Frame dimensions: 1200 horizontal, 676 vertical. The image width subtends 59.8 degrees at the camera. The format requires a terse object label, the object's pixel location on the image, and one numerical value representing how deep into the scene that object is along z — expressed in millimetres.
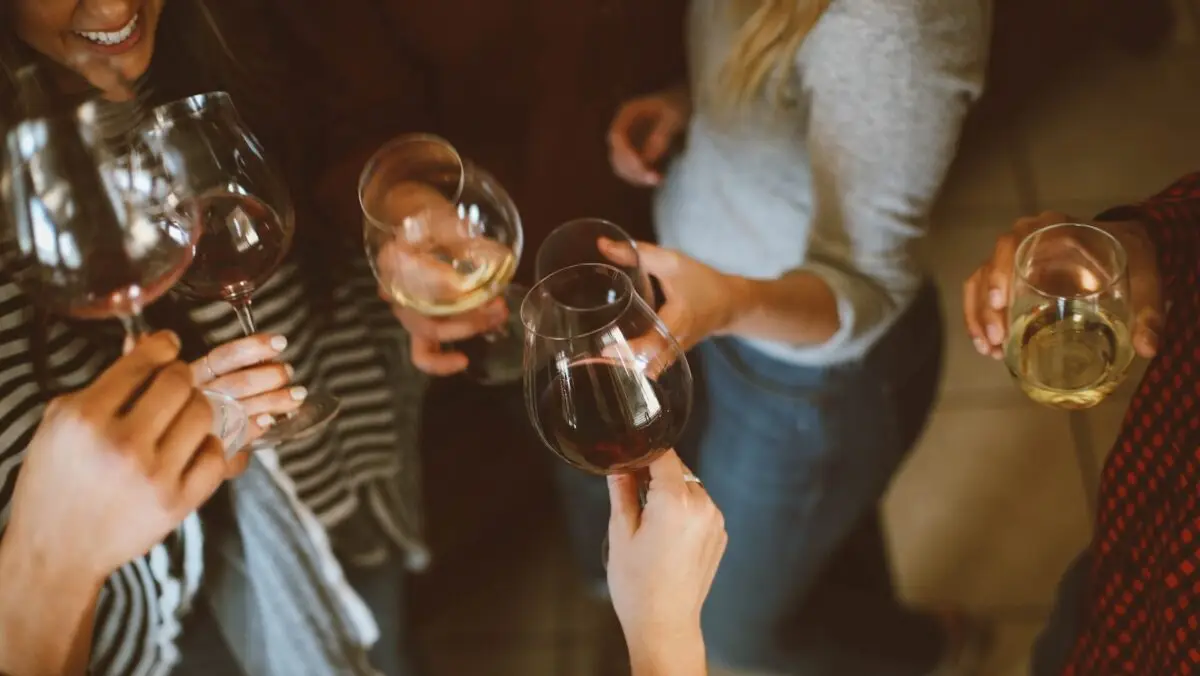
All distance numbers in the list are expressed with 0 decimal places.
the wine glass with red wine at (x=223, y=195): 669
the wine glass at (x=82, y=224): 572
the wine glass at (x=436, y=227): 778
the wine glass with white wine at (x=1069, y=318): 700
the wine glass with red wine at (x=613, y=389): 590
